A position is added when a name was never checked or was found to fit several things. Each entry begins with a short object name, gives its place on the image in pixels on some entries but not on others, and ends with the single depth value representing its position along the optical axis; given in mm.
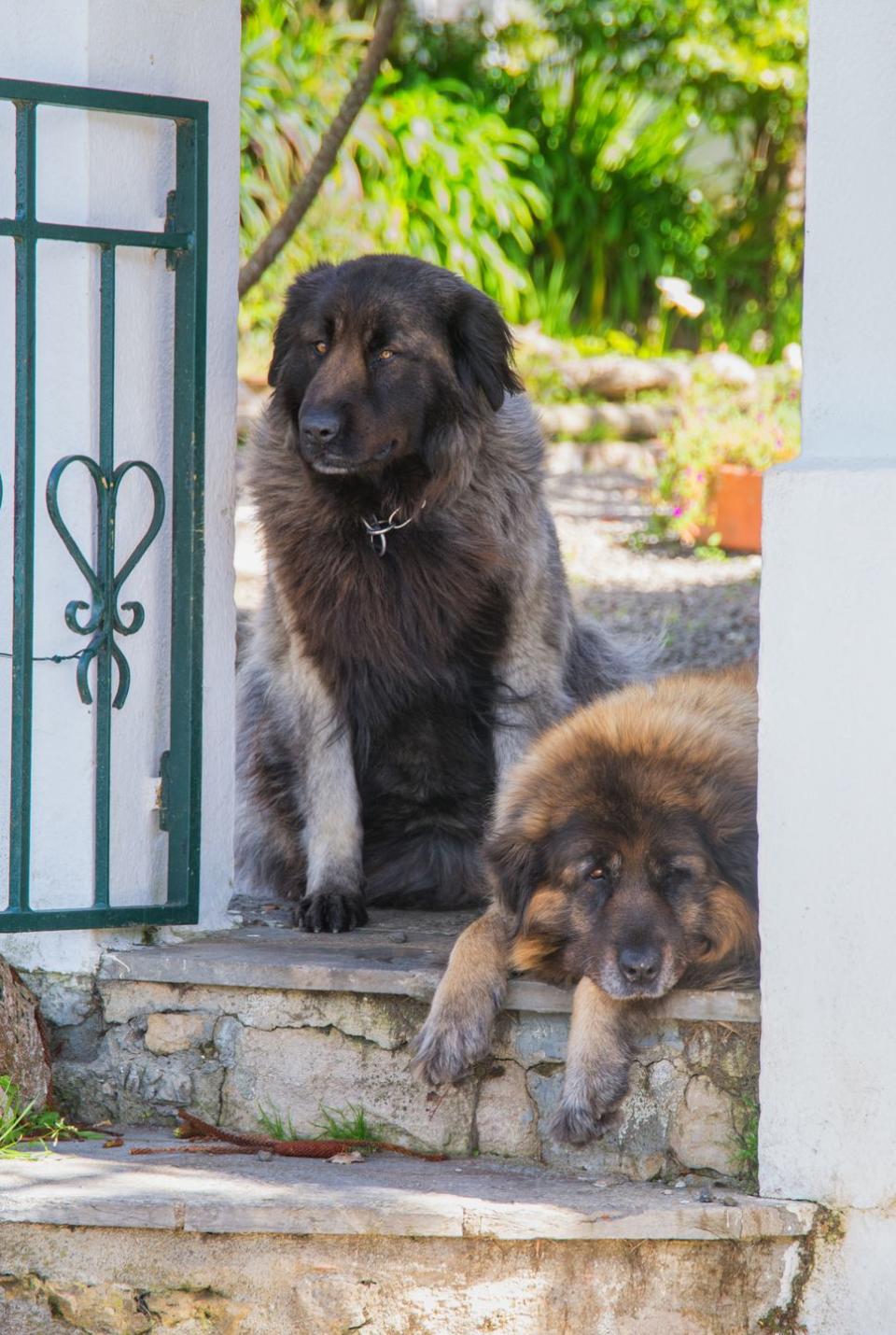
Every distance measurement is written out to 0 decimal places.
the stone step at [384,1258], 6512
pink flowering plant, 20062
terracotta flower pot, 19437
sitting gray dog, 8336
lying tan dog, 6801
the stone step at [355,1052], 6922
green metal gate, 7613
